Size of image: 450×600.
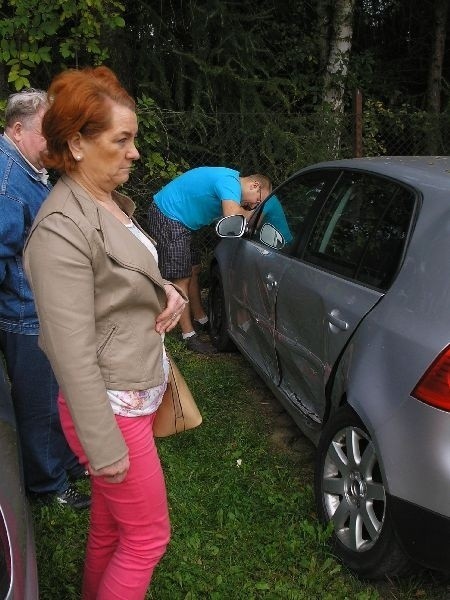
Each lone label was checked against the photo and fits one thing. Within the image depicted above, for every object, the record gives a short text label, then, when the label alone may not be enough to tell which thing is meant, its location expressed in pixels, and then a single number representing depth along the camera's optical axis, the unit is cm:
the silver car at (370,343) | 205
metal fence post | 668
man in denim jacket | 239
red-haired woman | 149
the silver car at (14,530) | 147
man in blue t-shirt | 464
